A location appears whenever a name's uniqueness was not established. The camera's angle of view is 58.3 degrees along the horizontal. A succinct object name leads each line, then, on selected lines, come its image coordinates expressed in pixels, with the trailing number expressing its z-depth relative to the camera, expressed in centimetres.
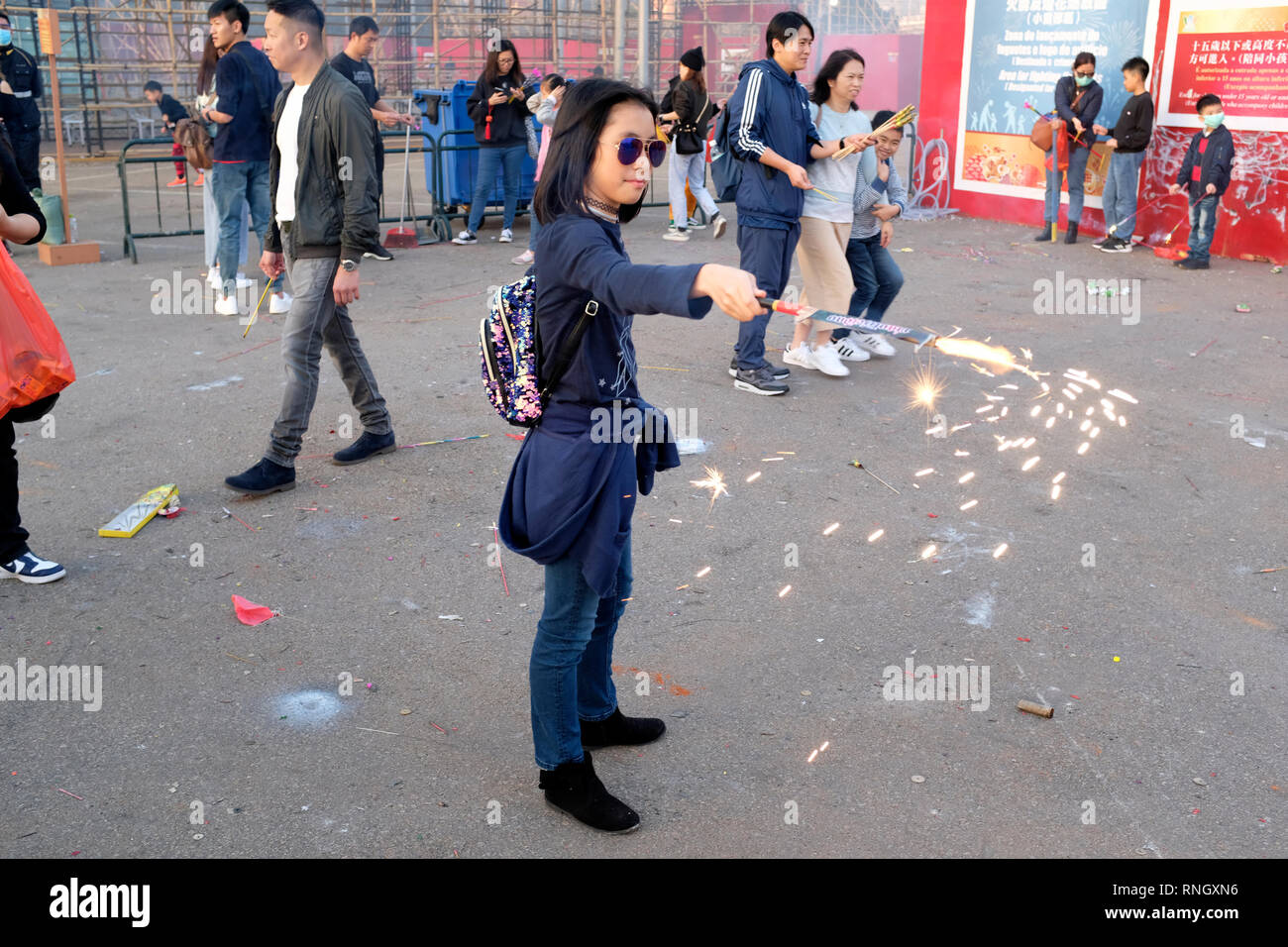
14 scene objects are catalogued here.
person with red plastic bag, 423
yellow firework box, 495
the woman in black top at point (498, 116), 1142
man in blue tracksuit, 646
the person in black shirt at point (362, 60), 993
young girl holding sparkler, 272
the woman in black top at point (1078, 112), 1184
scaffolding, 2258
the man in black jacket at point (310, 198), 522
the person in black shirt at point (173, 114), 1598
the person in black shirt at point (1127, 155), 1132
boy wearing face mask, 1062
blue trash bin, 1269
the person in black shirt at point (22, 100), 996
